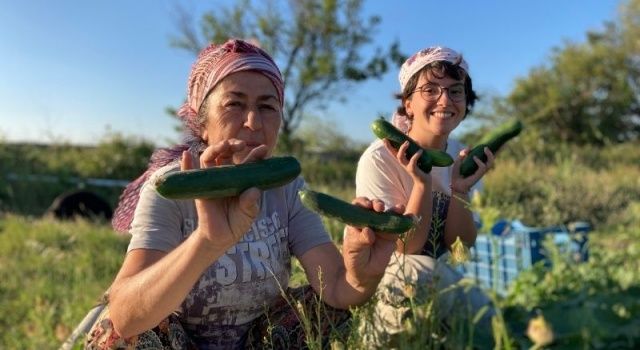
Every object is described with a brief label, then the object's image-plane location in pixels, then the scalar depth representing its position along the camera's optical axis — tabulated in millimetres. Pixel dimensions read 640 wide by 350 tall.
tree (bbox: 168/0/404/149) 24031
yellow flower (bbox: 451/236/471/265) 1600
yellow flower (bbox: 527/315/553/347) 1044
